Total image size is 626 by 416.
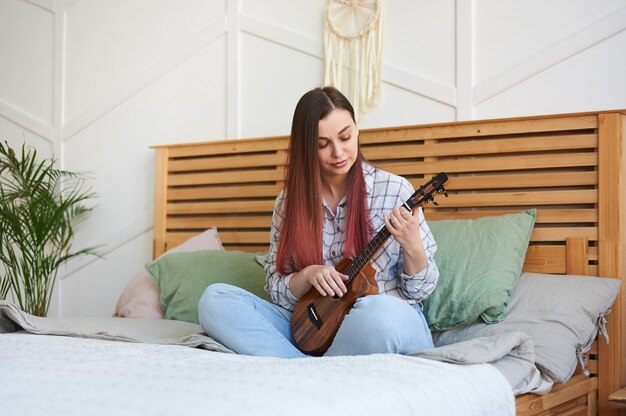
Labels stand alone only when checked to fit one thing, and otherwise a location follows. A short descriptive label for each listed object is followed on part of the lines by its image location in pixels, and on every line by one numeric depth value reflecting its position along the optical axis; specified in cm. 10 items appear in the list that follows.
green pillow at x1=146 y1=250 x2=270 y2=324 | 312
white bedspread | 140
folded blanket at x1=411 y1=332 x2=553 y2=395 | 193
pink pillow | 323
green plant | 385
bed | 153
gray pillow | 239
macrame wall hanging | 340
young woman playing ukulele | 228
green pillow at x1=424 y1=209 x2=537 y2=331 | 257
